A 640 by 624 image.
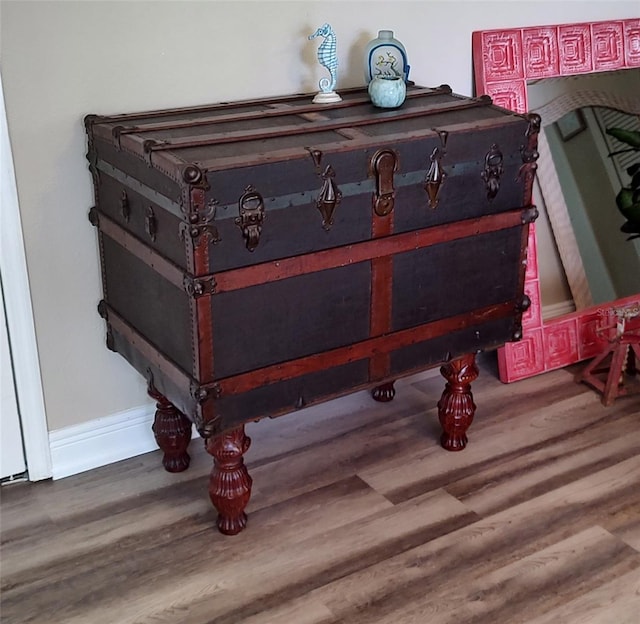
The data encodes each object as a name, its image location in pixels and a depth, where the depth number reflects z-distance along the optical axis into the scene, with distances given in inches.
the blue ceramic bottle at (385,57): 92.0
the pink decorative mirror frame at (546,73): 109.0
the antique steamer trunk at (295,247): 74.0
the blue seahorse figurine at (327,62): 90.7
